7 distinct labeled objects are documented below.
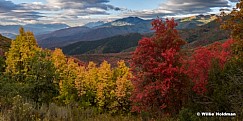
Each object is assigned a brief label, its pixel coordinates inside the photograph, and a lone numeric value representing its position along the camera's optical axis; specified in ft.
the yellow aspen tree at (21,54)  100.32
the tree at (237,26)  37.08
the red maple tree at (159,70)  55.36
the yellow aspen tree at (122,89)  116.37
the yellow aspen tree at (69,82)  116.26
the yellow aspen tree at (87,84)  118.32
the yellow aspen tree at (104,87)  119.03
